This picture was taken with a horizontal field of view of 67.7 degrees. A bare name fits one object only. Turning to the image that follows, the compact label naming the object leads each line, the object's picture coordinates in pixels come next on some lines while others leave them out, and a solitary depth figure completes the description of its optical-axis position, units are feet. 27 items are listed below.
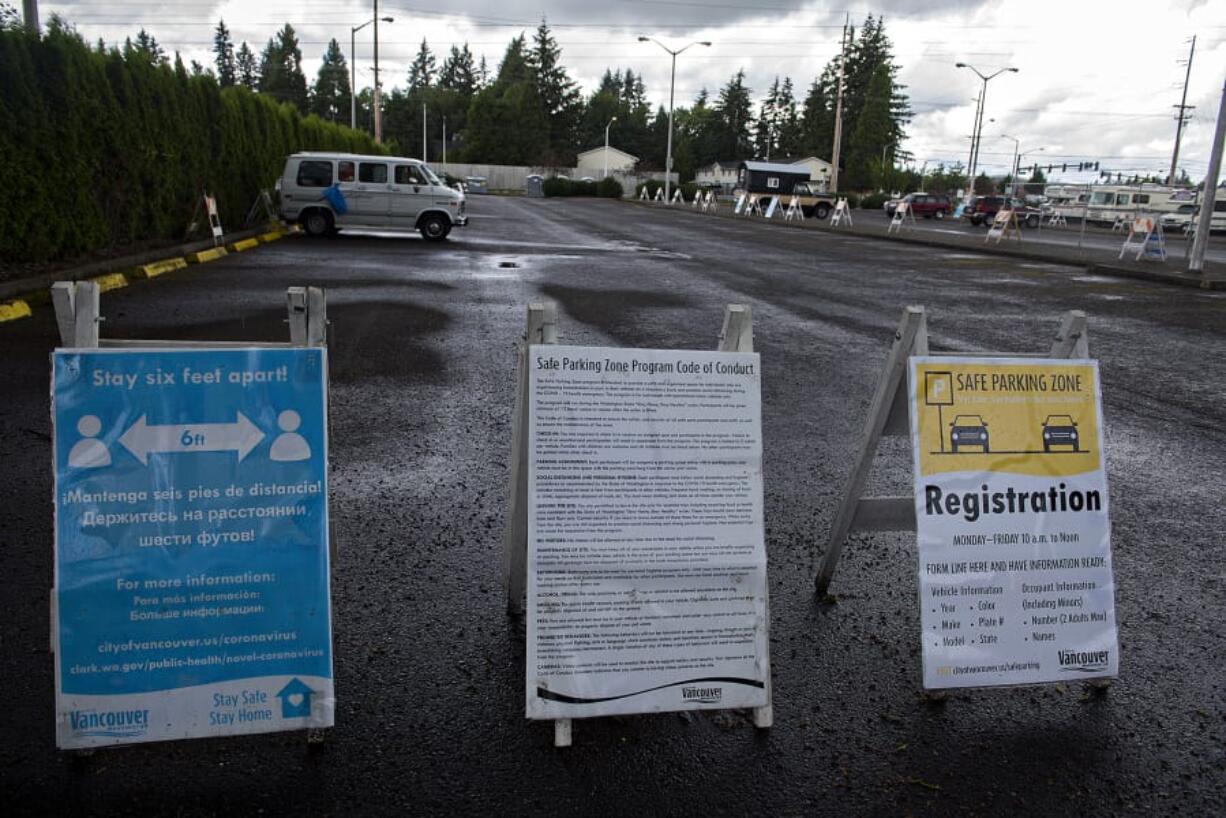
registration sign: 10.59
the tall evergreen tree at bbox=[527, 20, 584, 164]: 437.58
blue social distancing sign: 8.86
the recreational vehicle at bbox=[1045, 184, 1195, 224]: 182.91
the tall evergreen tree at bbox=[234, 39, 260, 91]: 496.64
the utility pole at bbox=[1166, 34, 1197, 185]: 233.14
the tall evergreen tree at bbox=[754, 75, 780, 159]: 471.62
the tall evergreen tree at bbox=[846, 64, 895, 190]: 355.21
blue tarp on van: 72.02
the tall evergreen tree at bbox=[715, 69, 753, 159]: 465.47
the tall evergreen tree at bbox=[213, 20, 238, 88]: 499.92
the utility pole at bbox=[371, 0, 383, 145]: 163.81
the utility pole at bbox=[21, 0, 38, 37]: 47.03
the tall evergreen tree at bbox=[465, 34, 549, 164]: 381.60
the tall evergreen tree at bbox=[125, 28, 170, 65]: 53.50
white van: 71.92
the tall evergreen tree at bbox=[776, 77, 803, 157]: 437.99
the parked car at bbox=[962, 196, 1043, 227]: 158.81
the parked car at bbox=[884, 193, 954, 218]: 193.77
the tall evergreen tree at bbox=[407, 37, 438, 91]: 536.17
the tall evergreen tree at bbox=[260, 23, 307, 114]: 427.33
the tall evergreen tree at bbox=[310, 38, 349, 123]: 451.53
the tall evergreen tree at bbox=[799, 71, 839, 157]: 384.68
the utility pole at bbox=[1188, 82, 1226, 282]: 63.98
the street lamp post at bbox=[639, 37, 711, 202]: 208.54
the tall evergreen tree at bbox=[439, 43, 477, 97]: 523.70
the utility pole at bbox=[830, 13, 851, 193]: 187.64
